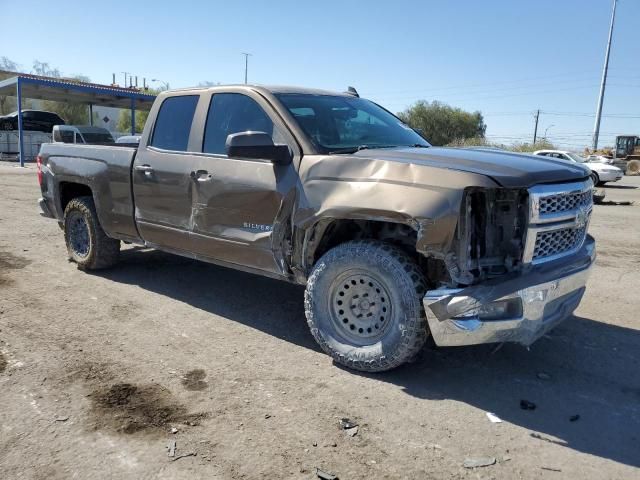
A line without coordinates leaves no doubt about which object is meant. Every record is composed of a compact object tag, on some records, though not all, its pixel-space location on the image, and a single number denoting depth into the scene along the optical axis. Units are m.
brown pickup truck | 3.34
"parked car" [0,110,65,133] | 31.45
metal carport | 25.22
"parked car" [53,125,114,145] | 19.95
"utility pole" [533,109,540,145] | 72.69
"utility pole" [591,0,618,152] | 42.25
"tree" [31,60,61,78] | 65.68
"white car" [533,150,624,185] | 24.94
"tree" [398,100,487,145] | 69.38
